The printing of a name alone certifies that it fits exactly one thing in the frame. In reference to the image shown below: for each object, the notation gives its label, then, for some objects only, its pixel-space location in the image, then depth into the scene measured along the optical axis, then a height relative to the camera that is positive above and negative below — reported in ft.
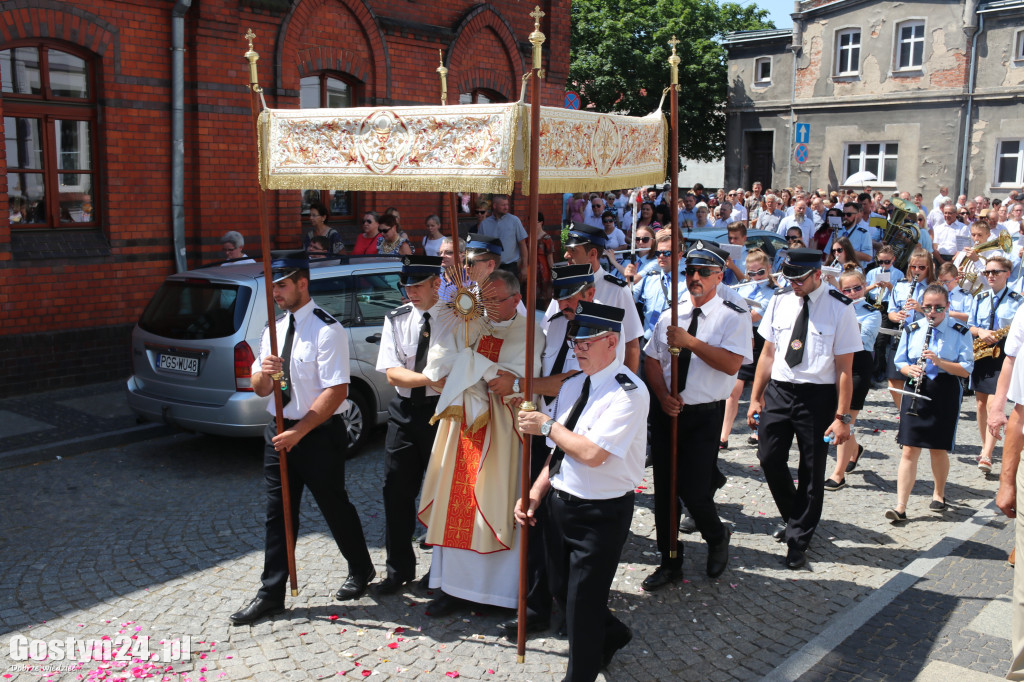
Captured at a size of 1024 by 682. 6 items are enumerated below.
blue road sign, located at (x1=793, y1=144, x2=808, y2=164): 106.01 +7.62
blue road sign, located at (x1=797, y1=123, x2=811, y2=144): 116.47 +11.04
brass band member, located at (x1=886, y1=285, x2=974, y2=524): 23.16 -4.33
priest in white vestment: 16.88 -4.73
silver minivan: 25.35 -3.91
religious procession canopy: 14.58 +1.06
